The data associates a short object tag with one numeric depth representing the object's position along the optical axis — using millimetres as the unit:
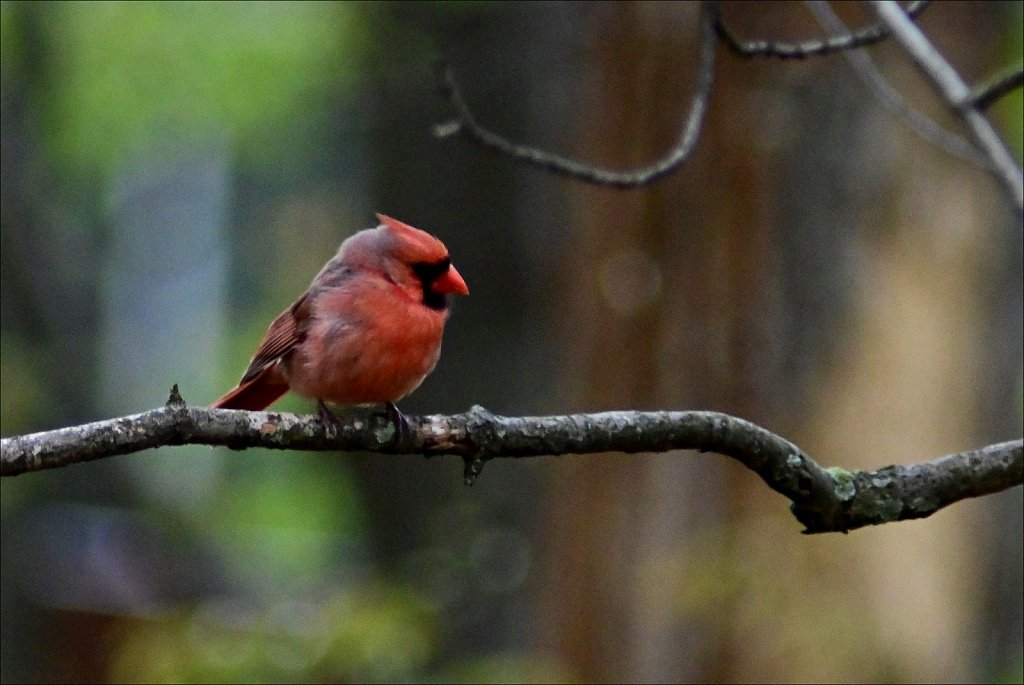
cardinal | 7027
